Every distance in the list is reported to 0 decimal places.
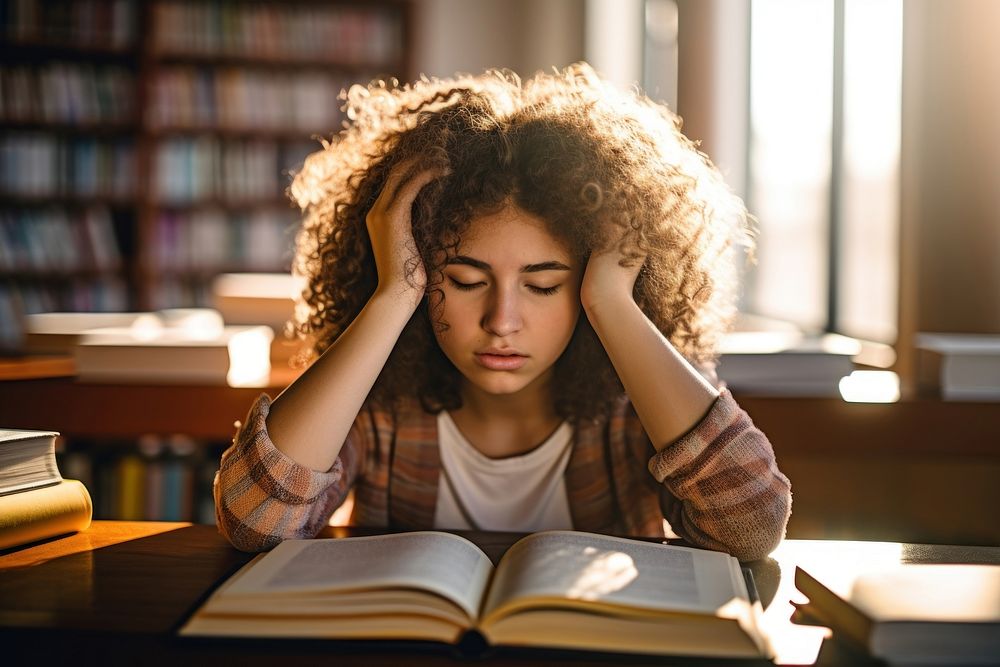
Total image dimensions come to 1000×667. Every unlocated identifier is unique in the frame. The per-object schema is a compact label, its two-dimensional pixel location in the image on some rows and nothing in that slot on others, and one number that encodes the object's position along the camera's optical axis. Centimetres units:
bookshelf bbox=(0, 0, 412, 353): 437
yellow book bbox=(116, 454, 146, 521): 237
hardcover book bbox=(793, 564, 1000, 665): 63
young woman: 103
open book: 67
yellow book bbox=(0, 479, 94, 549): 93
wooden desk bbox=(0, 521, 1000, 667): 67
